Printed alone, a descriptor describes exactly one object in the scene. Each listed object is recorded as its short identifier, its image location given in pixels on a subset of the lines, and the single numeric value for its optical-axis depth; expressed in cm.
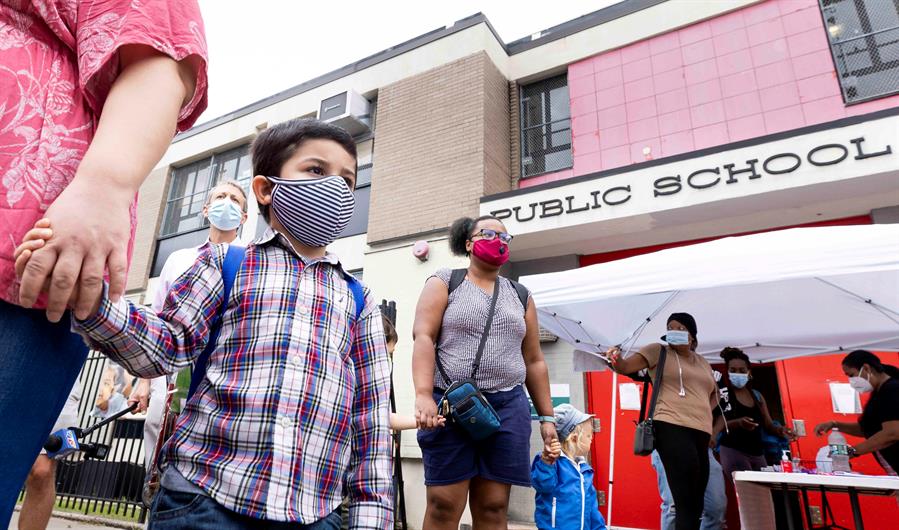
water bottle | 461
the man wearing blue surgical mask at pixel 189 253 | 296
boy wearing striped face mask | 114
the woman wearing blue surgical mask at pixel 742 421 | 556
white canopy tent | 373
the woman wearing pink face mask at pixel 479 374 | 264
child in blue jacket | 351
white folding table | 360
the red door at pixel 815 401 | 606
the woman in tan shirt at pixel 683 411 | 373
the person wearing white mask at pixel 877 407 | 458
